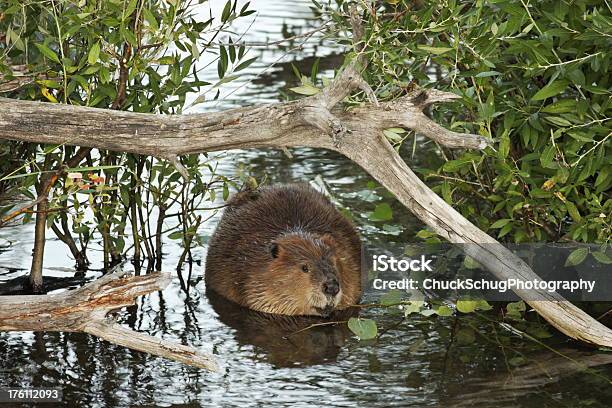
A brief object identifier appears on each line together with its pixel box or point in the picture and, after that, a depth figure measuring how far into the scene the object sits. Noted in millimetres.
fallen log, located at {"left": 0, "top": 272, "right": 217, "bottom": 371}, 8789
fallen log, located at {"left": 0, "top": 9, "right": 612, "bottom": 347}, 9711
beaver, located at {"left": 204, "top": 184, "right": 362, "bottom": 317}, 12422
